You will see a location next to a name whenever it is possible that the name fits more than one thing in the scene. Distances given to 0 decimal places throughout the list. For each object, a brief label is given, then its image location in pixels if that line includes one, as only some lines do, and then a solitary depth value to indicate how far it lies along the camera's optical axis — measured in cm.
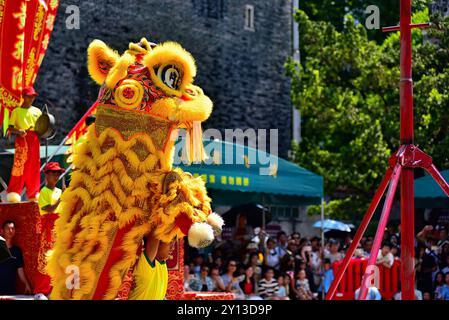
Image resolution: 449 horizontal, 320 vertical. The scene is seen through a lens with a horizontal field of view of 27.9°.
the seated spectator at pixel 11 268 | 765
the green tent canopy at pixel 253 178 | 1167
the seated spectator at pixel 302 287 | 1182
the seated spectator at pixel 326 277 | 1184
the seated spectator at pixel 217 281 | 1120
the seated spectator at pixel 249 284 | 1153
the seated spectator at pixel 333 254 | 1309
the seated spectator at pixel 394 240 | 1335
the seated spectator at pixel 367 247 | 1295
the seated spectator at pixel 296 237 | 1432
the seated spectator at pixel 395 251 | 1159
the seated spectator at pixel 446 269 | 1134
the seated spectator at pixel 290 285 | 1178
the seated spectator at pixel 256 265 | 1215
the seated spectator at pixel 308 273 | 1243
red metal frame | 498
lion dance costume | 560
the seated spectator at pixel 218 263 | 1200
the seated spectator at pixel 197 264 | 1184
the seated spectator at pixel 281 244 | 1326
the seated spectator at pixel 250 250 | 1280
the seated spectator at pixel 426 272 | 1128
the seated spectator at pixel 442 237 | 1227
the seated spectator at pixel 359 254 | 1162
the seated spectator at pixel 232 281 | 1130
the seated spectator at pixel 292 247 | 1370
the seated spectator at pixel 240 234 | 1443
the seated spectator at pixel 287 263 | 1251
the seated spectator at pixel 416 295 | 1080
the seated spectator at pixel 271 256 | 1292
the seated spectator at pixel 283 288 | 1133
